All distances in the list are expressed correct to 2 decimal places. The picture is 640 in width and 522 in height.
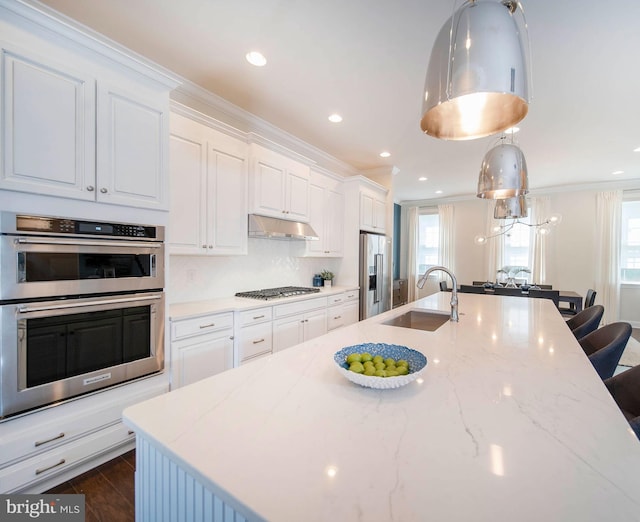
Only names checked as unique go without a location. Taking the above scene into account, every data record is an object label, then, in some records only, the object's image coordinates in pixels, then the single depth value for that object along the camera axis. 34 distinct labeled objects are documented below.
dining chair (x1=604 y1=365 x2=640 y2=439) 1.29
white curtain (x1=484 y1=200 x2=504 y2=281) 6.56
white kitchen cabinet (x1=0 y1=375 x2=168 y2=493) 1.46
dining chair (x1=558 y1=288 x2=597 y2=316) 4.32
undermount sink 2.38
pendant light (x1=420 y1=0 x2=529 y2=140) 0.87
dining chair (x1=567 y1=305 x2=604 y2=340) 2.25
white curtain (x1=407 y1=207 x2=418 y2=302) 7.64
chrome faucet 2.07
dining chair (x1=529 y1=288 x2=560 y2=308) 4.09
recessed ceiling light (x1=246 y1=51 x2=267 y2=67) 2.18
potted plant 4.25
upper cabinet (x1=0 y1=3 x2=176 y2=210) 1.44
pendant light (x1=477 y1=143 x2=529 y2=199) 1.97
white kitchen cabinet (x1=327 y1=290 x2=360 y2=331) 3.66
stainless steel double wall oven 1.44
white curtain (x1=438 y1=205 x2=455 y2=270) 7.23
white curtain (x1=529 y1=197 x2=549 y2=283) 6.16
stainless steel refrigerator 4.25
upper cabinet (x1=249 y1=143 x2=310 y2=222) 2.95
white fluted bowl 0.95
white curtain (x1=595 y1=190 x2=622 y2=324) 5.62
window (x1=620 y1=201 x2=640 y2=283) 5.66
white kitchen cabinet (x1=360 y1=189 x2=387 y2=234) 4.36
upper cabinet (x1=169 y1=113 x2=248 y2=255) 2.34
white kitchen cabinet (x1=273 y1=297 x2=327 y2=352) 2.89
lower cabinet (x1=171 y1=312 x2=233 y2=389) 2.13
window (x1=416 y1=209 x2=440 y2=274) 7.59
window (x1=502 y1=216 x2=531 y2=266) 6.38
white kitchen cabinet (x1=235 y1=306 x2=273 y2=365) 2.54
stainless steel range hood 2.89
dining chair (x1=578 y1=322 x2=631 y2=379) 1.48
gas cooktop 2.99
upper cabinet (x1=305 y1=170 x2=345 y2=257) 3.82
